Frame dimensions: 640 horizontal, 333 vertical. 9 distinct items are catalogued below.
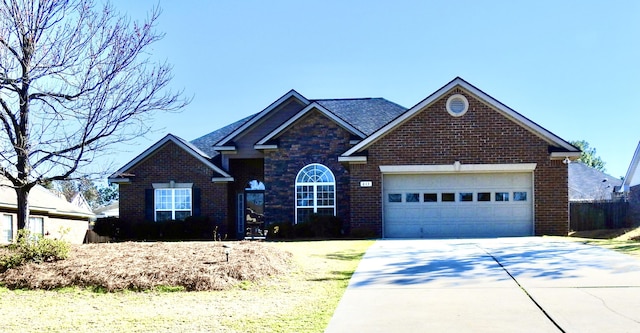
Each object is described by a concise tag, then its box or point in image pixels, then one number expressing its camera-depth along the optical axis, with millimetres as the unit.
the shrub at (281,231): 24125
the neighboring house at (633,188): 29497
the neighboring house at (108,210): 54644
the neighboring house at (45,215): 25672
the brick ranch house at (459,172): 21531
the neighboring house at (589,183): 39156
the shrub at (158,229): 25516
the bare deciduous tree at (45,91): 12852
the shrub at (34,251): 12281
